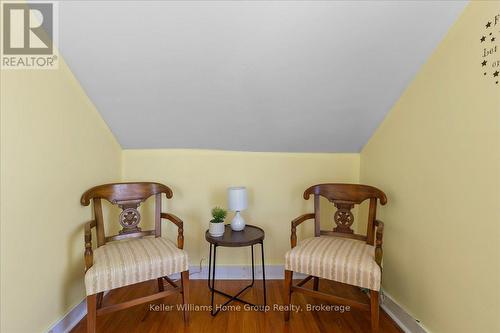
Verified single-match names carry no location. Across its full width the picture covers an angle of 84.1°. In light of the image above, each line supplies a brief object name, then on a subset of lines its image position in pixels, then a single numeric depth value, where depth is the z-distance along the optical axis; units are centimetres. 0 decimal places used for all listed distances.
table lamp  221
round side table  197
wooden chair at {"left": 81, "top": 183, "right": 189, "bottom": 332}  163
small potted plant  211
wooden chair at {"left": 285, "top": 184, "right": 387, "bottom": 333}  168
